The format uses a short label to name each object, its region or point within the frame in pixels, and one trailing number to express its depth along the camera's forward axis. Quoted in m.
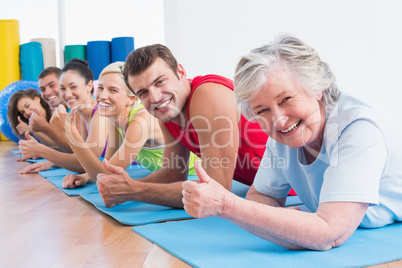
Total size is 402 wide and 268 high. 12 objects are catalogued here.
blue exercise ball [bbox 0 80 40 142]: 5.18
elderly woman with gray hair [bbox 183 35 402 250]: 1.18
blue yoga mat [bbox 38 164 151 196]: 2.61
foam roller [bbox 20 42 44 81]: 6.55
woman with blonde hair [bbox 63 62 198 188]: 2.38
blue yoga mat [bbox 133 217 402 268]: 1.26
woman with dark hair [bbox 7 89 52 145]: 4.46
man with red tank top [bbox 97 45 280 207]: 1.82
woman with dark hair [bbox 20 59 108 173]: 3.03
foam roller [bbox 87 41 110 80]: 6.27
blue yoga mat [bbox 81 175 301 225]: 1.86
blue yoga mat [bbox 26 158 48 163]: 4.22
